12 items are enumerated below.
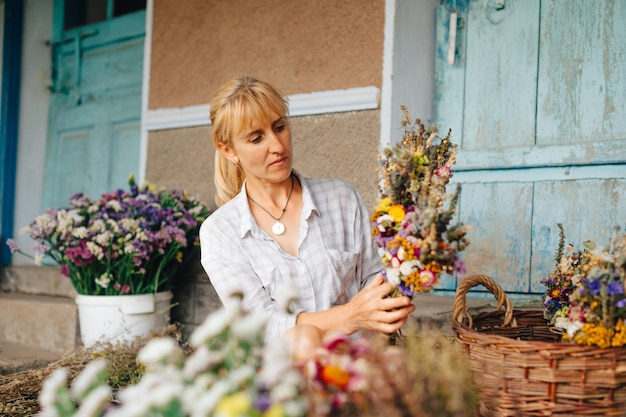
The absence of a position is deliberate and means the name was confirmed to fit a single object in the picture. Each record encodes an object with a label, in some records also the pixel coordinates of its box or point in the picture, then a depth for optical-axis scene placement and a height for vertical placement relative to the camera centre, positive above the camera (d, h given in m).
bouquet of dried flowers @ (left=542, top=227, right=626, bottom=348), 1.42 -0.16
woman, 2.09 -0.02
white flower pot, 3.16 -0.53
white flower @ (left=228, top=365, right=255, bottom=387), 1.04 -0.26
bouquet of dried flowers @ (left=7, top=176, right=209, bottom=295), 3.08 -0.14
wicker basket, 1.42 -0.34
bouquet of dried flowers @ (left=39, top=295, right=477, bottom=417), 1.02 -0.28
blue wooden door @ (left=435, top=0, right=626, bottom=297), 2.73 +0.49
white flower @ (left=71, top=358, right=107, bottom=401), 1.13 -0.31
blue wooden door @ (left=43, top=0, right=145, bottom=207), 4.57 +0.84
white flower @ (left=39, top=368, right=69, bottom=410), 1.13 -0.33
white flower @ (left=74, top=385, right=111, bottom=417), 1.06 -0.33
